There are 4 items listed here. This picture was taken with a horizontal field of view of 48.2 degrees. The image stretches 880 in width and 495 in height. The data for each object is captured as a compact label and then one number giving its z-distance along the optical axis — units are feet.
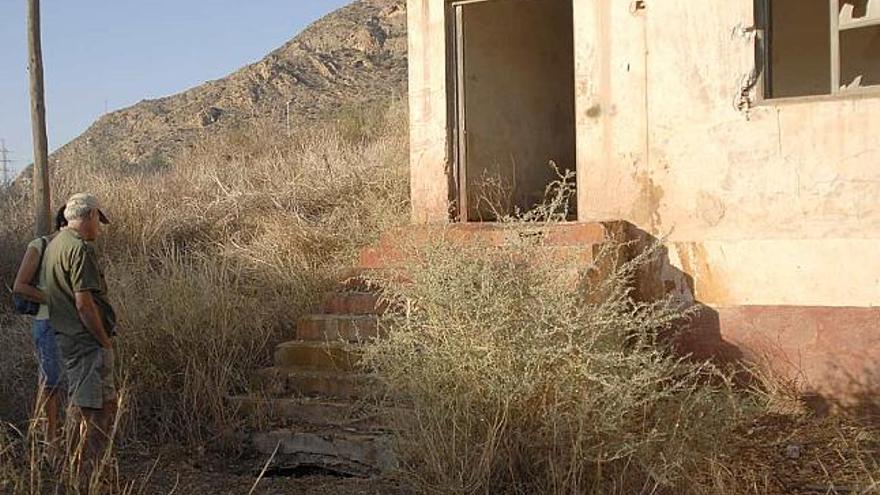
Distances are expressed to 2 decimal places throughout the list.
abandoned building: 22.86
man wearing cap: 19.11
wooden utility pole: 30.35
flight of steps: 20.90
